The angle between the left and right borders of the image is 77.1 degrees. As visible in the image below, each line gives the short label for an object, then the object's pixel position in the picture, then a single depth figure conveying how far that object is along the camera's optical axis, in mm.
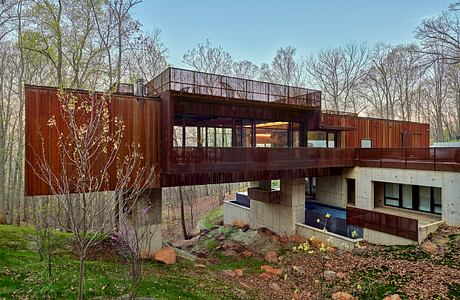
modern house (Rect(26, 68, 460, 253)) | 11148
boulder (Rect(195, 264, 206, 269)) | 11734
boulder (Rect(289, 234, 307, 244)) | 15691
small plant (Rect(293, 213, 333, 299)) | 11889
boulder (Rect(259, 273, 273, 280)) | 11466
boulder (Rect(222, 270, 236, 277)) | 11769
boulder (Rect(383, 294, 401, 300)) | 7883
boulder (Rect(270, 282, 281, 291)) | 10156
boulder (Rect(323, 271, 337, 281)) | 10015
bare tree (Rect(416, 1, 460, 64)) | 17656
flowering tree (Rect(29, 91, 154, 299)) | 9430
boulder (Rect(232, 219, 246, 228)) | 20234
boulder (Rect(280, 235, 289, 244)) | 15992
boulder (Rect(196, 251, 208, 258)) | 15101
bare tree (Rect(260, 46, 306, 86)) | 33500
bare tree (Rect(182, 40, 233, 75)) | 25328
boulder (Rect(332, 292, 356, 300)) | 8261
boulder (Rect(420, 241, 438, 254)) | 10573
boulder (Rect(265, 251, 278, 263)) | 13863
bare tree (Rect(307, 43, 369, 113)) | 34469
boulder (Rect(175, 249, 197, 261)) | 12738
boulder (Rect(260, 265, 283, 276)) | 12000
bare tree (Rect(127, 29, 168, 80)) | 21172
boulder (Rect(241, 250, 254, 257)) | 14766
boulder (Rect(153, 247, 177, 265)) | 11414
